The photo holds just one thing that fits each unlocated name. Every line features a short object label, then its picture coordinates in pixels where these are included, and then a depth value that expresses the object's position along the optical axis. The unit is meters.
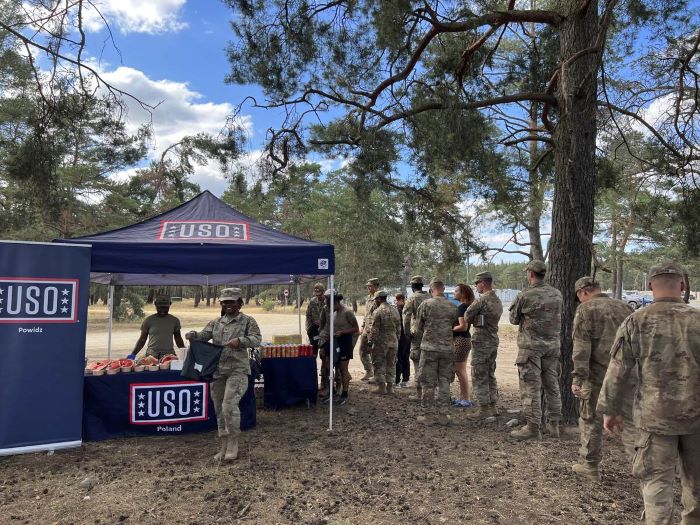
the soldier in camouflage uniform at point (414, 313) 7.30
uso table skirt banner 4.97
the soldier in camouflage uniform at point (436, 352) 5.69
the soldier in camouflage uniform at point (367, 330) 7.86
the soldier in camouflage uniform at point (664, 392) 2.56
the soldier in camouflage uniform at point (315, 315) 7.40
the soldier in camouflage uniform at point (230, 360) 4.44
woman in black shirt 6.34
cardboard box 7.08
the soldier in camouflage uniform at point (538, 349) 4.93
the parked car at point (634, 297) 32.59
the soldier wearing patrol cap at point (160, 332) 6.36
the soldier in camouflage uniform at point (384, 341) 7.45
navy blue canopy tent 4.96
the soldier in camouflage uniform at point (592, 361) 3.89
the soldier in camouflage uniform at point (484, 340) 5.79
